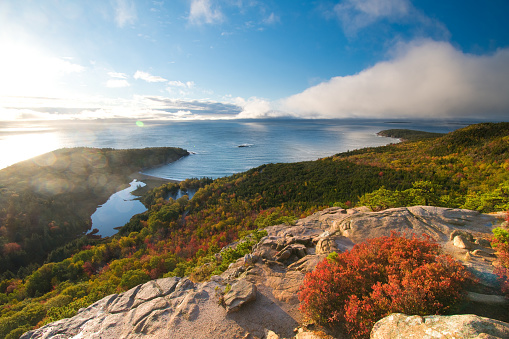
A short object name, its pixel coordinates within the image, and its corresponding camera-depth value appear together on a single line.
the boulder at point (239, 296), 6.29
